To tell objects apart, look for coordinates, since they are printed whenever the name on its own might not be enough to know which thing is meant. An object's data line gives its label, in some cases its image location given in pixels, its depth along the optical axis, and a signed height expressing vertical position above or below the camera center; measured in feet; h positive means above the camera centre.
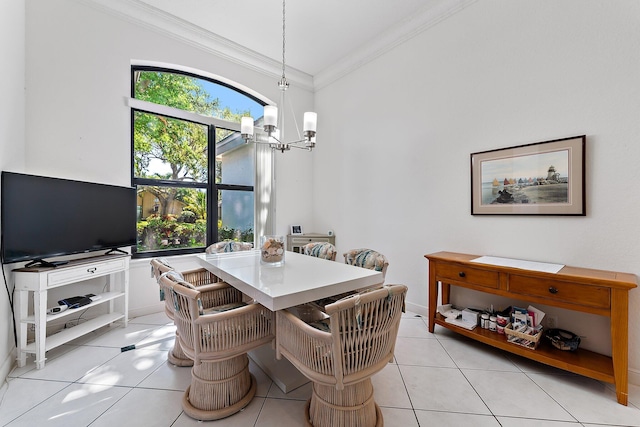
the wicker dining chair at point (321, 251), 8.65 -1.32
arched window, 10.30 +2.19
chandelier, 6.92 +2.38
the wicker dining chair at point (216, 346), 4.72 -2.58
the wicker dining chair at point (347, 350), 3.87 -2.26
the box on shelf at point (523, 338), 6.55 -3.22
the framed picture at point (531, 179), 6.73 +0.99
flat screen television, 6.46 -0.18
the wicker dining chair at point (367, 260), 6.85 -1.34
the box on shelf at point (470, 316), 7.83 -3.16
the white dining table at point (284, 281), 4.61 -1.40
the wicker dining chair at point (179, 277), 5.38 -2.08
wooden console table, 5.39 -1.96
